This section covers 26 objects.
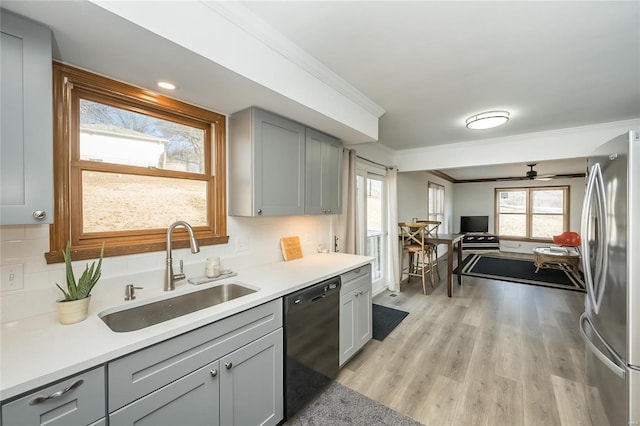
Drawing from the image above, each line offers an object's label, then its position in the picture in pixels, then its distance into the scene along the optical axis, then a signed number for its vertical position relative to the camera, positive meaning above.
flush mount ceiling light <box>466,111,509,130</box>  2.71 +0.98
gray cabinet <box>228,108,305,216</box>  1.89 +0.37
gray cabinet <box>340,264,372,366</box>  2.23 -0.94
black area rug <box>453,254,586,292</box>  4.76 -1.34
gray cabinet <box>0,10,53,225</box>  0.97 +0.35
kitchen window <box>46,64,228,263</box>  1.37 +0.28
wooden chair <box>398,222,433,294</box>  4.30 -0.61
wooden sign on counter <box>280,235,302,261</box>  2.48 -0.37
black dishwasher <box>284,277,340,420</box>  1.67 -0.94
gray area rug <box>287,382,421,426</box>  1.73 -1.43
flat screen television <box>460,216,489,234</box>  8.22 -0.44
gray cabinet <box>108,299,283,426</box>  1.01 -0.78
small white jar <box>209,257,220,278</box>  1.82 -0.40
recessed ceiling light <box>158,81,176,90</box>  1.55 +0.79
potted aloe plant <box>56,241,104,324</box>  1.14 -0.40
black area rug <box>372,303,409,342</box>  2.95 -1.40
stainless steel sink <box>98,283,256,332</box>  1.35 -0.58
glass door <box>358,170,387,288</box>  3.74 -0.13
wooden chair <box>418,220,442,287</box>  4.60 -0.75
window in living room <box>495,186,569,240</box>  7.30 -0.05
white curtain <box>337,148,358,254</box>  3.11 +0.01
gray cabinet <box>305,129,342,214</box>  2.34 +0.37
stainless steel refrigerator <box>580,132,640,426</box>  1.33 -0.41
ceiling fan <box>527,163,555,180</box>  5.72 +0.83
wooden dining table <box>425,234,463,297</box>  4.08 -0.54
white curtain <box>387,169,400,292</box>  4.40 -0.35
